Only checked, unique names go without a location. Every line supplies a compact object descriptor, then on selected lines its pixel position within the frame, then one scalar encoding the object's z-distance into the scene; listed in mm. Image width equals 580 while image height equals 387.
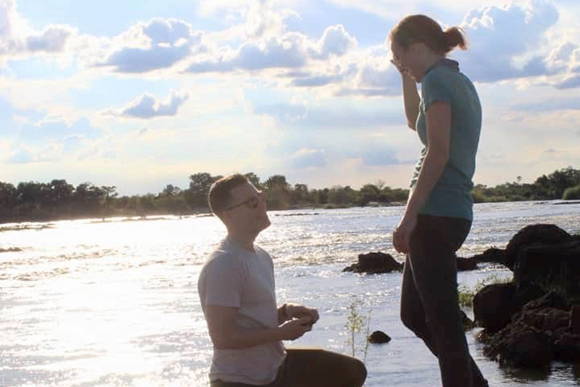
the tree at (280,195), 174000
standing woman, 5523
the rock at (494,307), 13820
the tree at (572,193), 153375
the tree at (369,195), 186000
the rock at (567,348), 11467
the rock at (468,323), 14469
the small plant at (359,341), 13358
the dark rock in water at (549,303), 12984
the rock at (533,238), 16844
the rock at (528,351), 11242
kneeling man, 5293
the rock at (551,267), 14625
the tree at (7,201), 143625
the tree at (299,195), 185625
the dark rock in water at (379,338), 14102
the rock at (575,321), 11750
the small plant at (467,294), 18452
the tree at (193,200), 151825
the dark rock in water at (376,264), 31312
